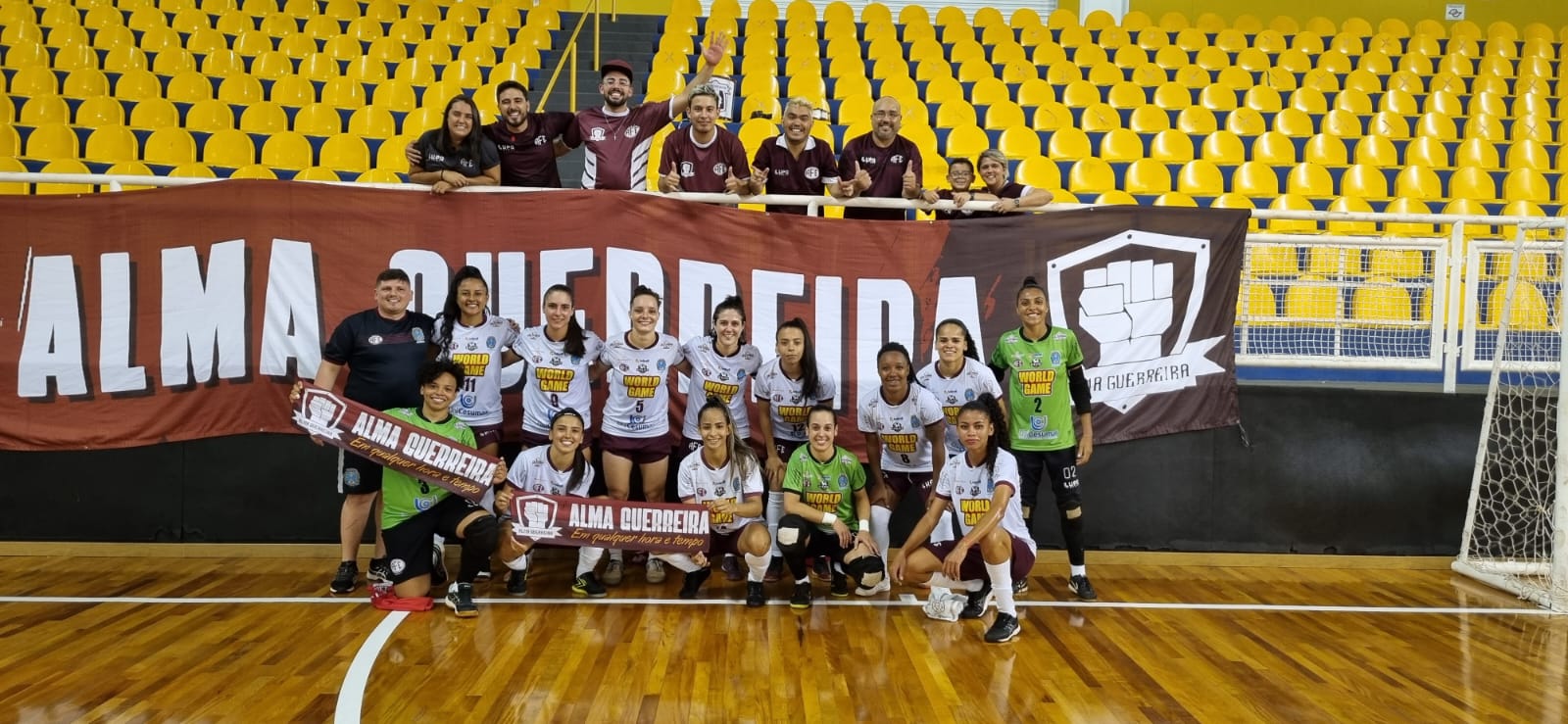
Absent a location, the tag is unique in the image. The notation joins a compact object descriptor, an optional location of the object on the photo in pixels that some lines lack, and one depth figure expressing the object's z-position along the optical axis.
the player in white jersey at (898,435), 5.81
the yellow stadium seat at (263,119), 10.08
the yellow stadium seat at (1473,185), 10.59
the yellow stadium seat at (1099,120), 11.44
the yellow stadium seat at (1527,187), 10.55
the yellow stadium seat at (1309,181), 10.35
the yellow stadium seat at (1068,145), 10.72
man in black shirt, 5.71
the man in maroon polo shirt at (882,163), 6.76
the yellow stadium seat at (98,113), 9.94
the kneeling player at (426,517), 5.41
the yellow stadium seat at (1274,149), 11.07
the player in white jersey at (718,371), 6.00
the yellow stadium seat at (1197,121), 11.65
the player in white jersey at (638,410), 5.91
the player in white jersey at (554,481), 5.60
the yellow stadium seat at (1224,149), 11.00
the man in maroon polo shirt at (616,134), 6.76
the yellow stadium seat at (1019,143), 10.68
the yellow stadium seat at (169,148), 9.36
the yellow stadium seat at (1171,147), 10.99
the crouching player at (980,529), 5.10
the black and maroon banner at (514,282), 6.17
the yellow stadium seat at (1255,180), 10.21
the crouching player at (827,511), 5.56
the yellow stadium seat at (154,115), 10.02
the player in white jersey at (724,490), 5.61
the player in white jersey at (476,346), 5.85
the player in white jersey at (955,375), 5.77
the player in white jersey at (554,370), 5.89
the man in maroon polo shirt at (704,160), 6.65
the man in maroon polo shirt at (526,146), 6.68
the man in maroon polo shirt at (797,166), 6.73
